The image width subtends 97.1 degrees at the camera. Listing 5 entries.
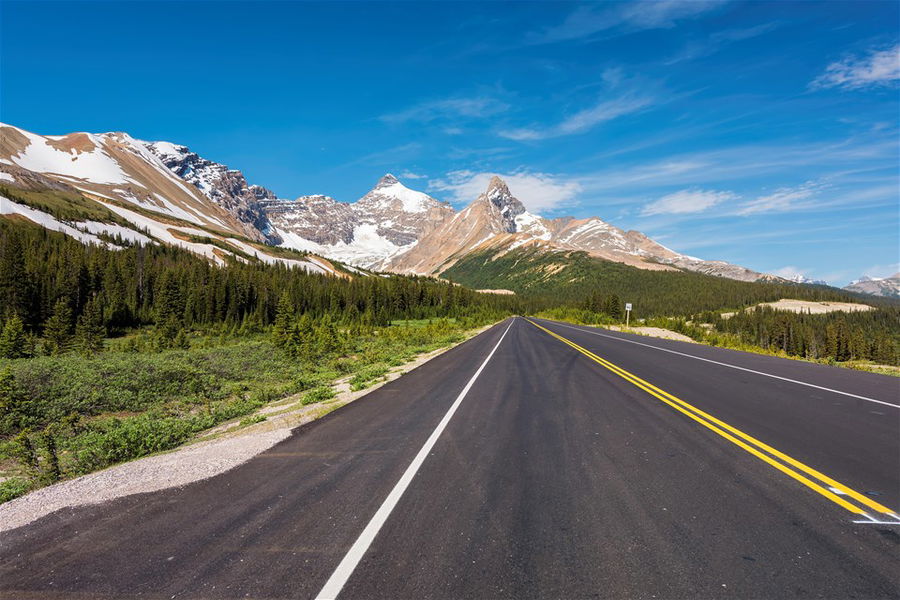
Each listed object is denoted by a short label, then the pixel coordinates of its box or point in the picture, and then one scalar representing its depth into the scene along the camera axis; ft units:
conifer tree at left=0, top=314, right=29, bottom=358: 110.01
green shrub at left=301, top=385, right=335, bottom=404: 38.23
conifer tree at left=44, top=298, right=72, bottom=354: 143.83
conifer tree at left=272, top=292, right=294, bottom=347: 146.30
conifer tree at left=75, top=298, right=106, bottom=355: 141.24
